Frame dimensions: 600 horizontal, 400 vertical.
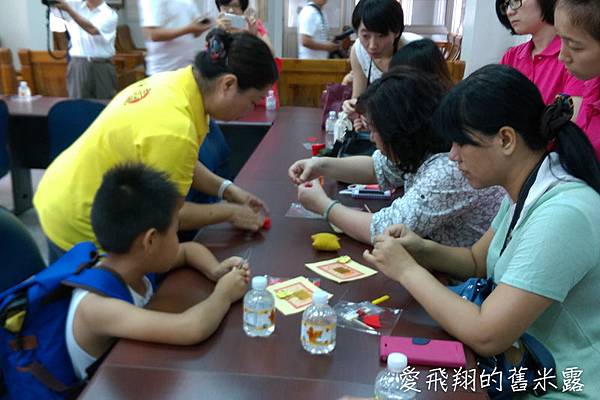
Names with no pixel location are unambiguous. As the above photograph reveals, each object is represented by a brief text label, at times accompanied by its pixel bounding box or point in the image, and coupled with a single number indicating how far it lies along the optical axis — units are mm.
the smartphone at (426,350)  1172
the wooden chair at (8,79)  5059
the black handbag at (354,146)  2533
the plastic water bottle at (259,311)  1241
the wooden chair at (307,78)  4641
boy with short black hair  1213
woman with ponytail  1142
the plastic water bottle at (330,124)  3302
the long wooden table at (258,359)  1076
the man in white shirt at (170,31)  3324
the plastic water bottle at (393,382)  1031
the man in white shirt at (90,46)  4602
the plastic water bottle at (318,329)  1182
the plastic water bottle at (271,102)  4030
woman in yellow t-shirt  1570
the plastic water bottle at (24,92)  4375
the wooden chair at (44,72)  5117
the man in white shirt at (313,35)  5289
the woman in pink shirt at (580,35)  1521
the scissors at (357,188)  2280
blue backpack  1240
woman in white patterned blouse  1601
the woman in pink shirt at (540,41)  2297
